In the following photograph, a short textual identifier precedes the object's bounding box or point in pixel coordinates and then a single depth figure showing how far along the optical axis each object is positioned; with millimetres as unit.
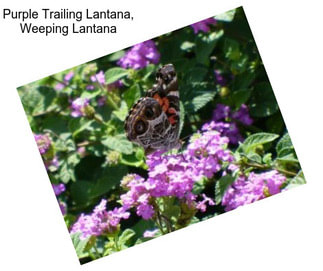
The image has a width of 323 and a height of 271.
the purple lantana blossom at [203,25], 669
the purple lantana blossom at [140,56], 677
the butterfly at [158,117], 628
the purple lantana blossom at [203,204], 618
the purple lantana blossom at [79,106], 667
